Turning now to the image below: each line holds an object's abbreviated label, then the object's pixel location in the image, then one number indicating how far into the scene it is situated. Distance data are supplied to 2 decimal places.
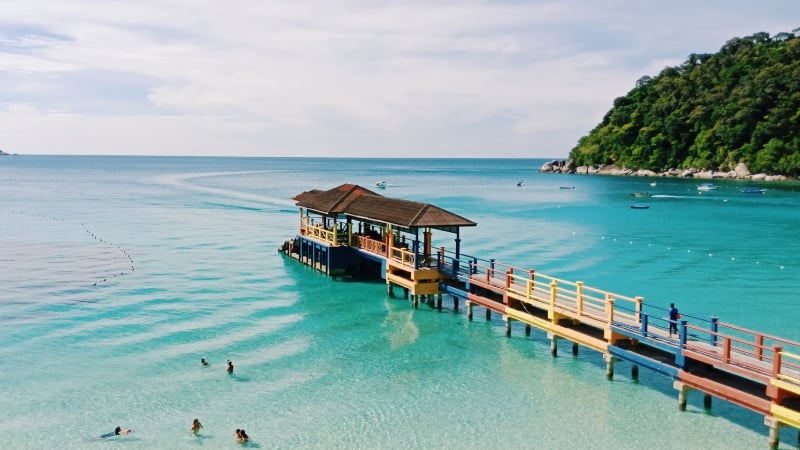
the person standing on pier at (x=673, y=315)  20.94
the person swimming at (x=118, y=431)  18.12
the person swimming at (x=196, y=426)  18.33
